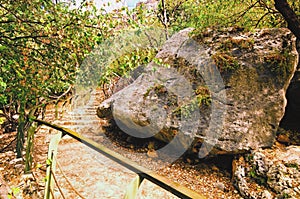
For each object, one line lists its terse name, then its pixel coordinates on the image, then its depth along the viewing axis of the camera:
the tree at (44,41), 2.75
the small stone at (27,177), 3.02
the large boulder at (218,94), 3.78
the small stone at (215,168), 3.94
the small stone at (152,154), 4.60
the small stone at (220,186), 3.53
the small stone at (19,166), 3.99
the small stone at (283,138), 3.89
